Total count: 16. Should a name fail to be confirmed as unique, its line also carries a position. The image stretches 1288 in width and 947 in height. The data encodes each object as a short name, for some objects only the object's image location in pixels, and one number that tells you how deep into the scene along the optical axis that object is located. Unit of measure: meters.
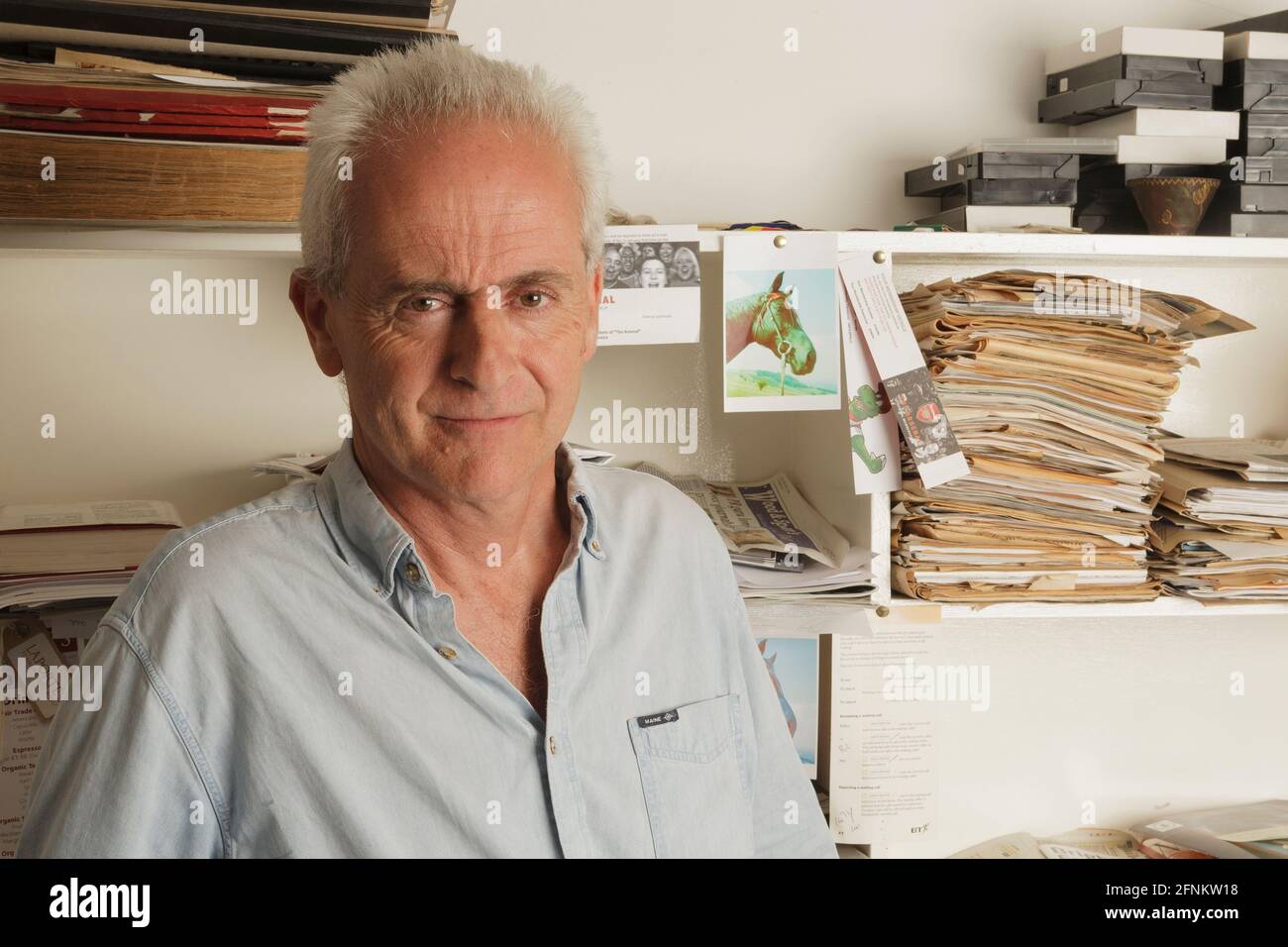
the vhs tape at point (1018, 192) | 1.53
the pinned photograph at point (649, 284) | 1.44
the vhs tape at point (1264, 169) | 1.56
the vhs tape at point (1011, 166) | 1.52
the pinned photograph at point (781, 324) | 1.45
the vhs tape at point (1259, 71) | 1.55
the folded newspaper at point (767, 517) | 1.49
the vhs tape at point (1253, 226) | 1.55
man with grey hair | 0.90
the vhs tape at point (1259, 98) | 1.55
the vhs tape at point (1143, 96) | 1.54
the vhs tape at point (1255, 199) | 1.55
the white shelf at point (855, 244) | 1.27
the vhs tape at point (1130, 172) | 1.58
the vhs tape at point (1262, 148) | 1.56
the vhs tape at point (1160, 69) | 1.54
